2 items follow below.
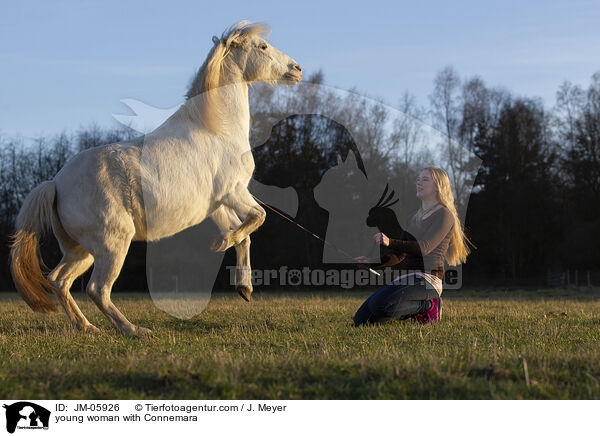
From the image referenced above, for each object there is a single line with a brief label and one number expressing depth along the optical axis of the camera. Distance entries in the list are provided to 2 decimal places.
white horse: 5.85
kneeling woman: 6.18
